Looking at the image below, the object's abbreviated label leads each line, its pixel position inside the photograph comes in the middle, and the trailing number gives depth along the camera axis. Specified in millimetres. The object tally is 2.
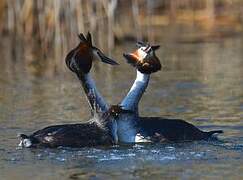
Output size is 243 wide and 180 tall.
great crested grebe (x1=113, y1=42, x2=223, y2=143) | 17828
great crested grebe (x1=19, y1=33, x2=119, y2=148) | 17219
